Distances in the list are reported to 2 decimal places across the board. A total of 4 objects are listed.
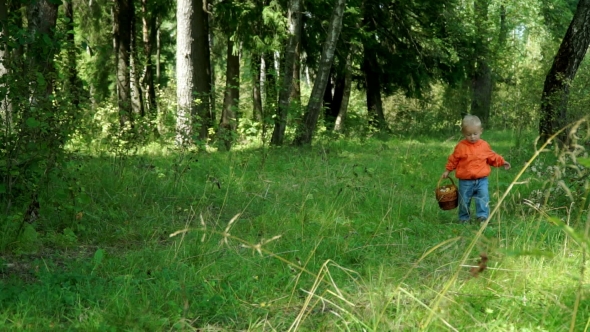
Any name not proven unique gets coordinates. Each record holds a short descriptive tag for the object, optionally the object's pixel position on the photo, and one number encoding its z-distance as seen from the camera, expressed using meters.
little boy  6.91
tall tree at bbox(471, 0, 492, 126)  20.62
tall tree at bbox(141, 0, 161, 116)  19.11
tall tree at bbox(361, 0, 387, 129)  18.88
